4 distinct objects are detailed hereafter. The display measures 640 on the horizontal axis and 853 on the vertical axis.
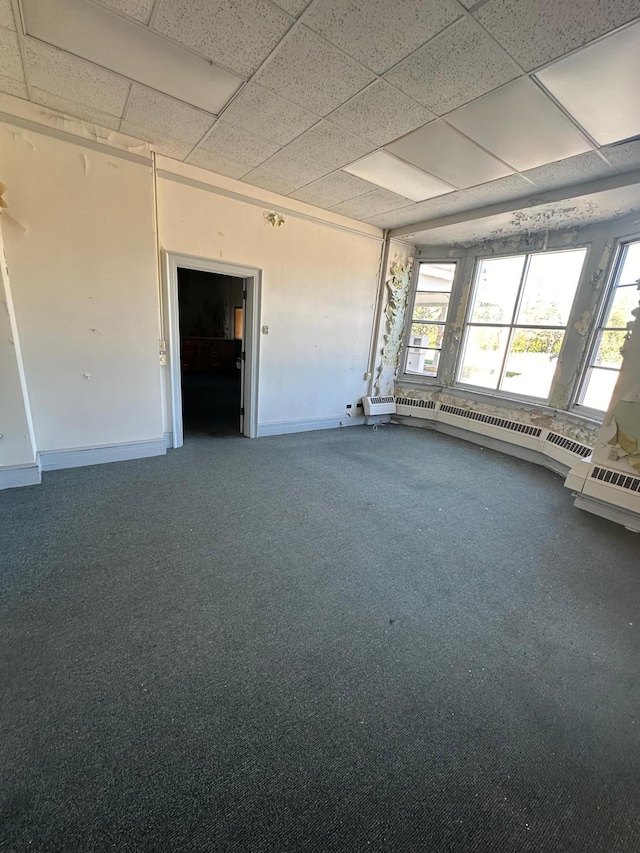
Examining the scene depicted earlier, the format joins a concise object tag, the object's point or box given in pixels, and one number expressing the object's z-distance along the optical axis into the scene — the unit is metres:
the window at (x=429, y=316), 5.22
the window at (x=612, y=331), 3.48
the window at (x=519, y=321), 4.13
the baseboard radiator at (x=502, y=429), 3.78
